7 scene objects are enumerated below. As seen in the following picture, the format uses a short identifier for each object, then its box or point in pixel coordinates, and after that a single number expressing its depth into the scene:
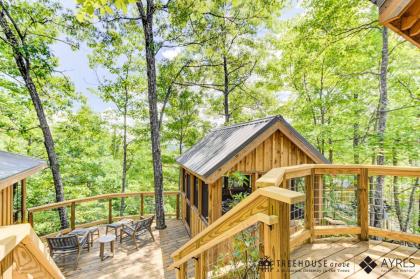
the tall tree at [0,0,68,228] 7.02
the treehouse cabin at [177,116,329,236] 4.94
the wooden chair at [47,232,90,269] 5.64
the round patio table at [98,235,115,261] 6.10
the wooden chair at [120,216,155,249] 6.84
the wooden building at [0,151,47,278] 3.05
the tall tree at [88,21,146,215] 11.33
